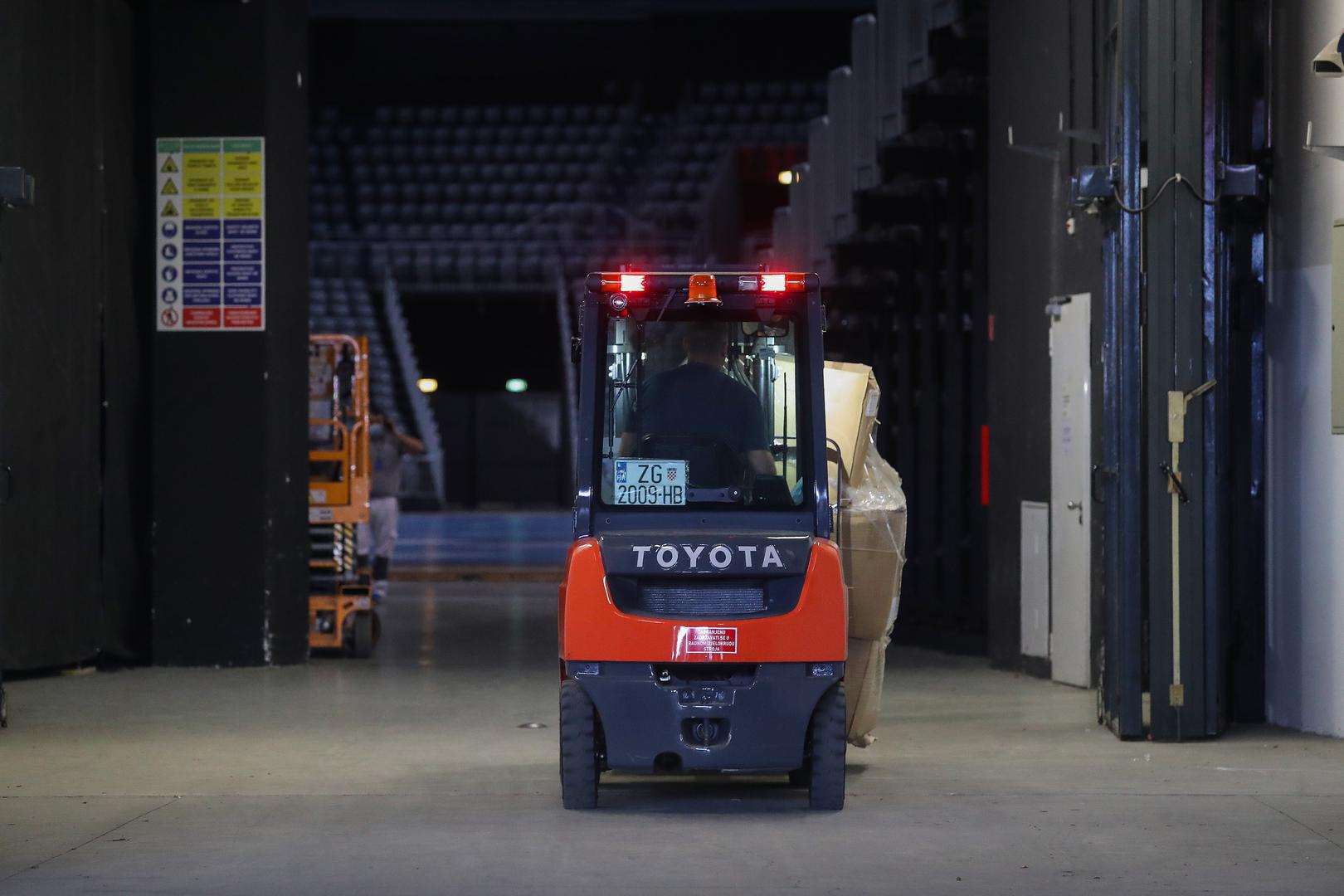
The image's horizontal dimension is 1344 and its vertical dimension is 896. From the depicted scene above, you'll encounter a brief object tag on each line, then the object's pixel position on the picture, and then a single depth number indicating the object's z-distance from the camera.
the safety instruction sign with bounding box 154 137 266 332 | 23.12
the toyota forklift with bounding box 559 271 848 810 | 13.37
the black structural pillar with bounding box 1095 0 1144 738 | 17.14
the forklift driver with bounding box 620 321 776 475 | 13.80
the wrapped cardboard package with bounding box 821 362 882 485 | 15.31
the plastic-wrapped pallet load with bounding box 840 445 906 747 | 15.17
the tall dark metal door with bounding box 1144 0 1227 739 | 16.97
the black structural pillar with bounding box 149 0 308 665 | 23.05
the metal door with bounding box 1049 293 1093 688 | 20.95
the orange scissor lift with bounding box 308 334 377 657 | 24.39
